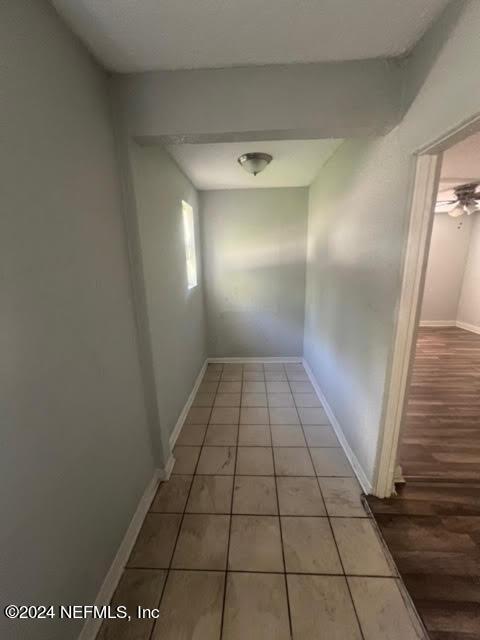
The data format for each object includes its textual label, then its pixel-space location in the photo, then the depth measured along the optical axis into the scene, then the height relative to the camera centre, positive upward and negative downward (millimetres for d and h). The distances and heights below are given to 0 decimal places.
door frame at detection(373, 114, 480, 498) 1067 -180
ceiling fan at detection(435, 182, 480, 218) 2830 +667
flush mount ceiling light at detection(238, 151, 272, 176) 1938 +754
